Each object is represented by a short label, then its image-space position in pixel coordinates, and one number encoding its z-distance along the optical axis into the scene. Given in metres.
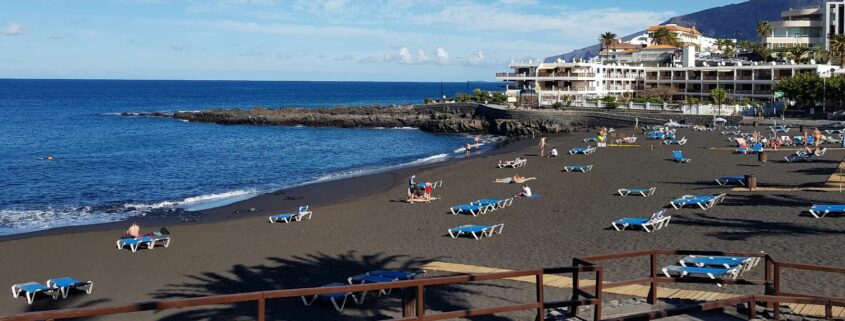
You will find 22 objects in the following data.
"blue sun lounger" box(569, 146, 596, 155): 41.98
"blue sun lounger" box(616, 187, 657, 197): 25.70
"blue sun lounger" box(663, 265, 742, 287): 12.79
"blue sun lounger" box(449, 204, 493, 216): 23.48
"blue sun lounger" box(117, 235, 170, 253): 19.56
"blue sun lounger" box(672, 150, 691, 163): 35.53
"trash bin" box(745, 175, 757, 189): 24.95
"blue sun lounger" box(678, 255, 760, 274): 13.32
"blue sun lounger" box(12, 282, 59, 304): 14.57
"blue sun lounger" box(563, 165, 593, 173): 33.47
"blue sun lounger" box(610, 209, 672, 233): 19.16
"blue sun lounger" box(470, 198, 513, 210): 23.88
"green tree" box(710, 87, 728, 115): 67.20
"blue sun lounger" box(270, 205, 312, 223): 23.88
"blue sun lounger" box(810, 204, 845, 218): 19.30
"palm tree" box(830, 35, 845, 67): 80.92
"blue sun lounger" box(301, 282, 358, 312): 12.51
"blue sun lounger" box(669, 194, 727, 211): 22.02
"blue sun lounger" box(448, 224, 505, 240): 19.15
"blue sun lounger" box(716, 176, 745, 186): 26.24
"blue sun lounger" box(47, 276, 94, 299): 14.80
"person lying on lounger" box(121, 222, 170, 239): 20.45
